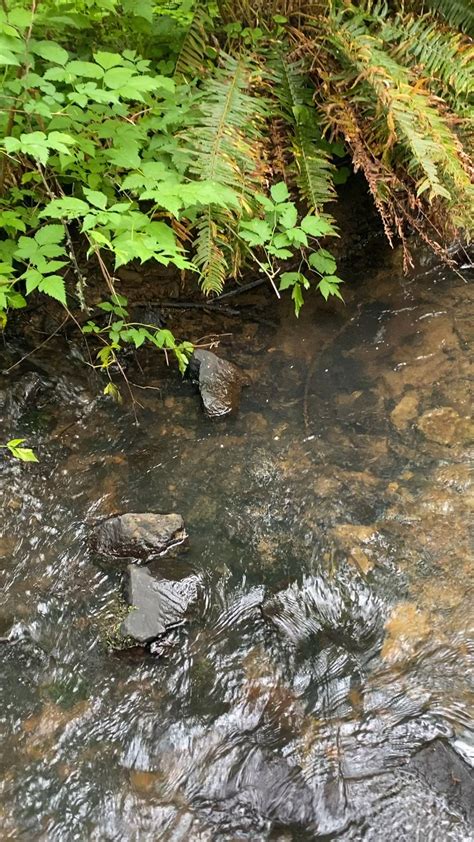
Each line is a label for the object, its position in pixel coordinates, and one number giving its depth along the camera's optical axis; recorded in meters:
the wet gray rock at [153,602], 2.53
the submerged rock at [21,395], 3.47
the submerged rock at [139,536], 2.87
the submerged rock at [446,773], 1.93
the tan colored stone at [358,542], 2.70
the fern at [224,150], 3.11
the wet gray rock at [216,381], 3.55
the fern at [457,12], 3.74
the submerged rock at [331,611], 2.47
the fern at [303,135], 3.54
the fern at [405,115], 3.21
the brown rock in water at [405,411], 3.30
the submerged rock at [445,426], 3.13
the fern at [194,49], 3.61
